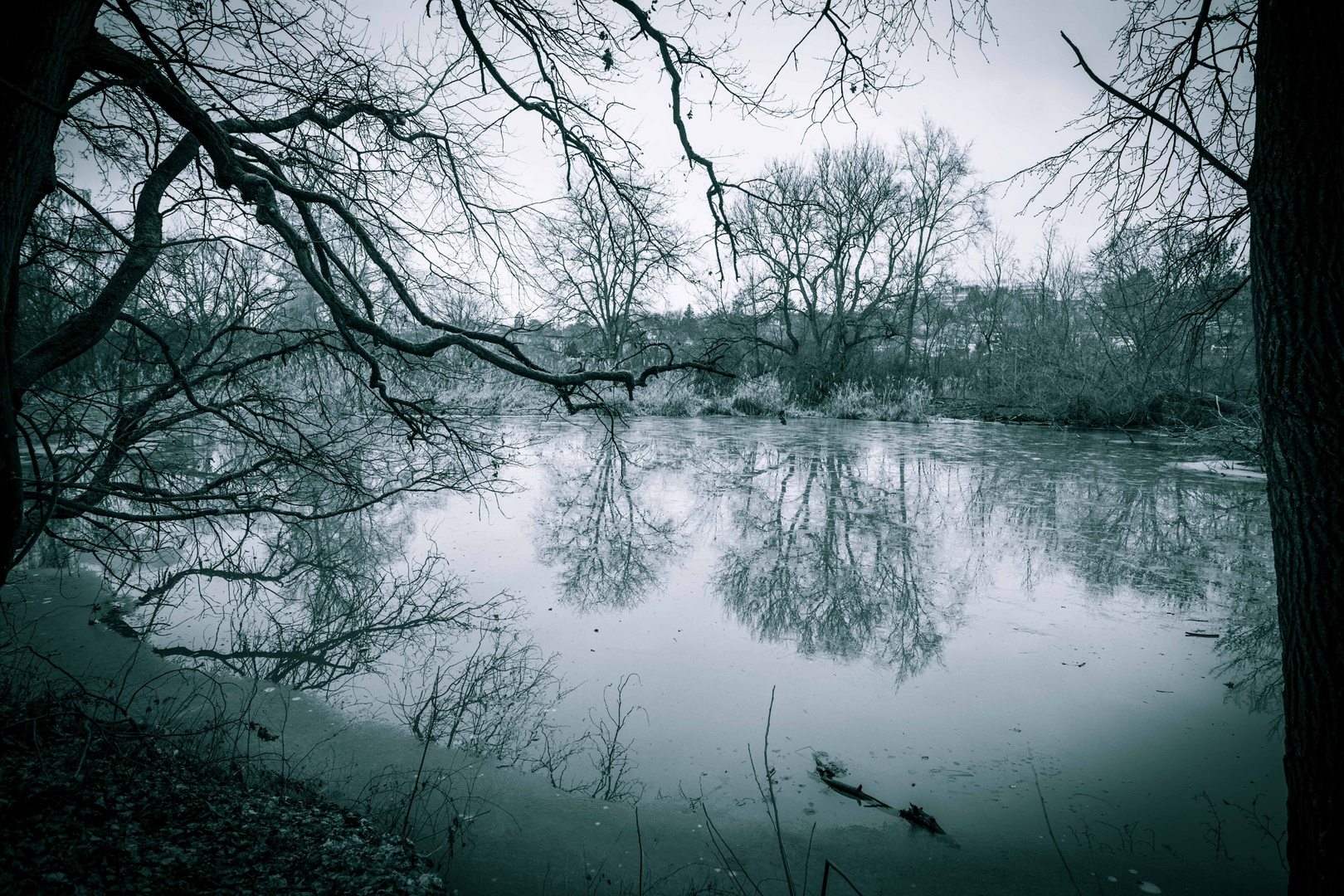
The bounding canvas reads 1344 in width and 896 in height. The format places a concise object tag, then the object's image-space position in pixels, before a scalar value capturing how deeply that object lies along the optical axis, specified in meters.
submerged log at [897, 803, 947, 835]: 2.70
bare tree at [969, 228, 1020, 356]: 31.59
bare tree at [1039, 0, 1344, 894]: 2.11
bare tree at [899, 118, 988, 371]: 23.42
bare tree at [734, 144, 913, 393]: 20.03
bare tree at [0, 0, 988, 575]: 2.03
